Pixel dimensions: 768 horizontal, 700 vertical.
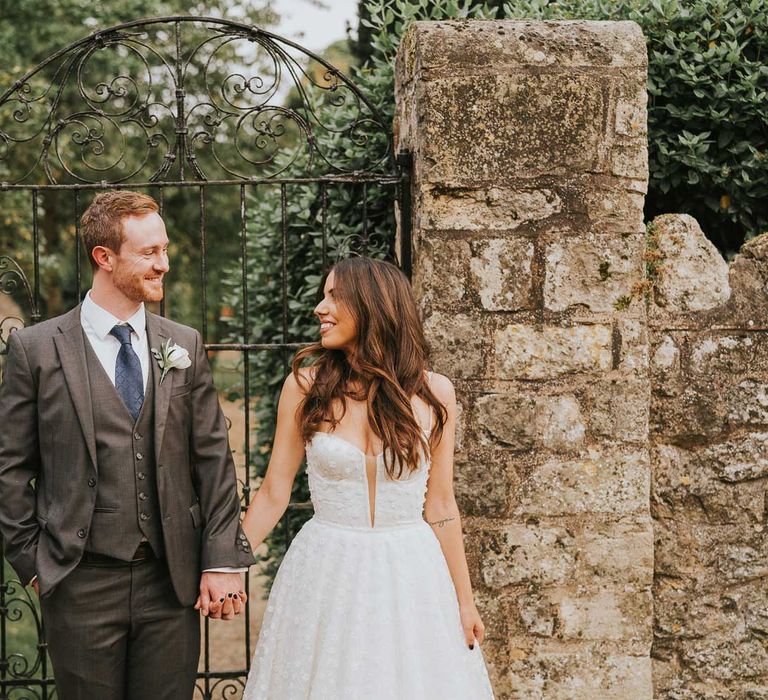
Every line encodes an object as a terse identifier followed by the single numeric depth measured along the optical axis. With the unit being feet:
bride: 8.94
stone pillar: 11.05
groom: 8.76
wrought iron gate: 11.67
